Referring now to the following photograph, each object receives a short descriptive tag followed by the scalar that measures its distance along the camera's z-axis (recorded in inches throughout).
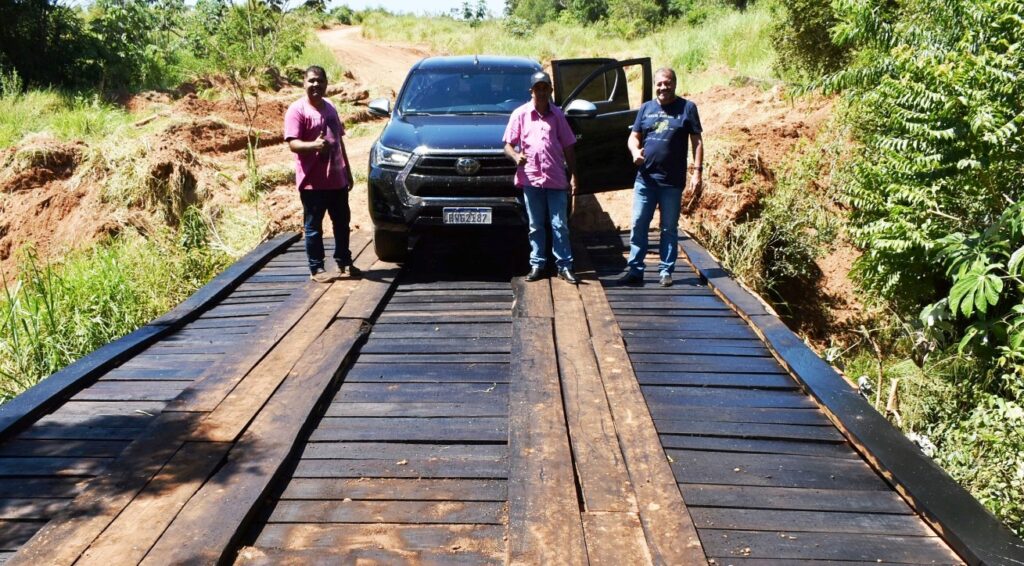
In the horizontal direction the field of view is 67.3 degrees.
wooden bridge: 120.1
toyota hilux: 258.1
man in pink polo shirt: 239.3
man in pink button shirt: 243.0
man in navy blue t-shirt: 241.1
